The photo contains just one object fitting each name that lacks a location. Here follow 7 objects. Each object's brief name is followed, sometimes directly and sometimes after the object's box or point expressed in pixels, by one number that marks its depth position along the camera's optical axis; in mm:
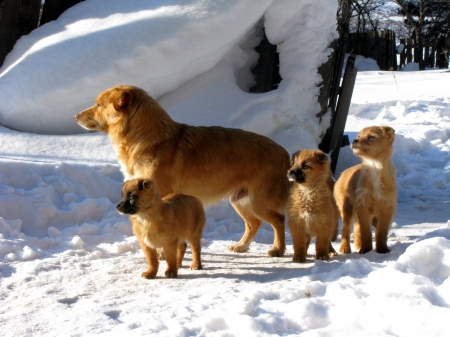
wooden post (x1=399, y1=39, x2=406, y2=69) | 30905
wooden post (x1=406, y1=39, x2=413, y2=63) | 30781
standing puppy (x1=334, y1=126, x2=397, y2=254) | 5328
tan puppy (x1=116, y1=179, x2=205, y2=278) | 4586
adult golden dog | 5594
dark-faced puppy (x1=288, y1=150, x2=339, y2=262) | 5070
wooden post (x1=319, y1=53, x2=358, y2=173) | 9484
